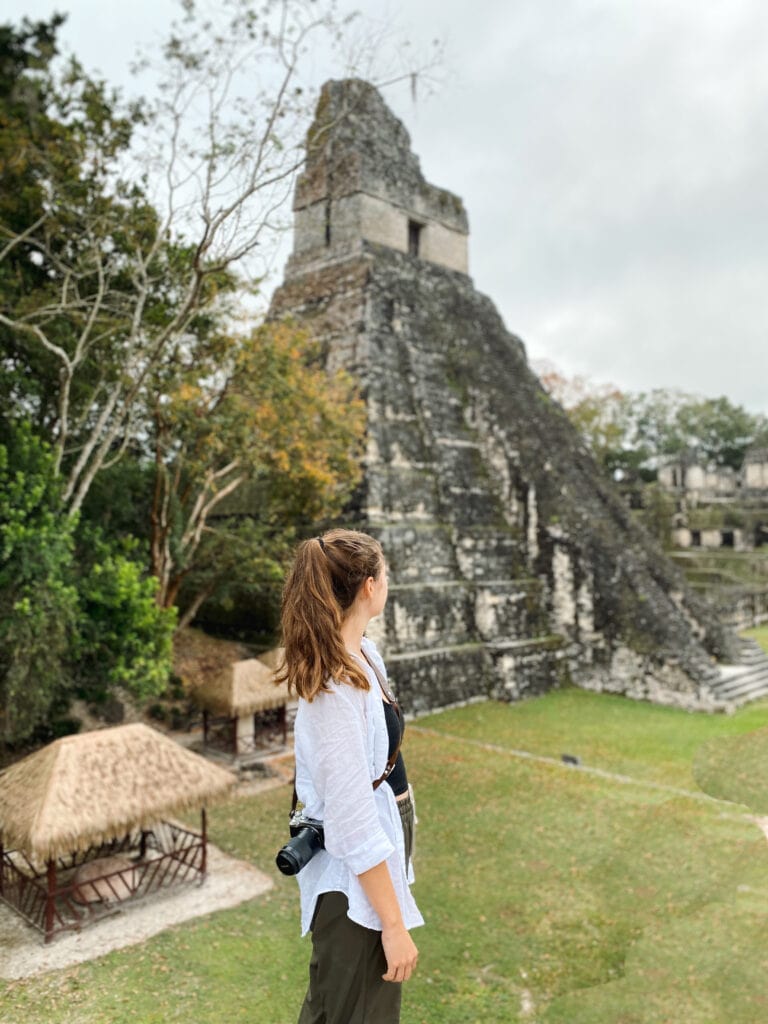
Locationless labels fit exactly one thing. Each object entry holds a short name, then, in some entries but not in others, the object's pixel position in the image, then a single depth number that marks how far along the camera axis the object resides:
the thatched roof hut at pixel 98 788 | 5.16
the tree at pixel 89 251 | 7.98
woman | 1.90
